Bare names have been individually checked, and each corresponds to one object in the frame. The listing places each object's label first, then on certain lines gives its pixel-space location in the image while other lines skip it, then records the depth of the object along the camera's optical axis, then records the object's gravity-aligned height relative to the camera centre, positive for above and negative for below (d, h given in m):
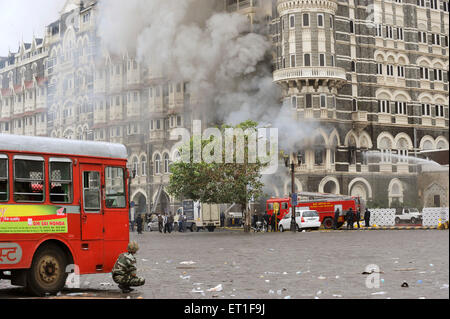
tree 45.72 +1.87
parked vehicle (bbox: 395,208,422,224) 53.28 -1.69
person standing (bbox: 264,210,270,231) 48.64 -1.52
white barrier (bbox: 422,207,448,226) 42.24 -1.43
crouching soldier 12.05 -1.23
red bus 11.72 -0.07
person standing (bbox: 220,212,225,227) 56.88 -1.55
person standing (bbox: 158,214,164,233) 54.28 -1.68
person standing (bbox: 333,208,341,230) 47.53 -1.51
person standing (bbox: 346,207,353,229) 44.95 -1.36
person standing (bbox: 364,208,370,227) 46.72 -1.45
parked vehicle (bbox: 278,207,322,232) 44.72 -1.41
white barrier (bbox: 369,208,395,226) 49.25 -1.58
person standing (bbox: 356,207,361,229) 46.04 -1.38
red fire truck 48.72 -0.59
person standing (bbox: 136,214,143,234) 49.28 -1.44
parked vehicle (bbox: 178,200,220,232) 53.84 -1.08
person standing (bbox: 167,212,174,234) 52.47 -1.54
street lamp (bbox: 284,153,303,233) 42.49 -0.43
